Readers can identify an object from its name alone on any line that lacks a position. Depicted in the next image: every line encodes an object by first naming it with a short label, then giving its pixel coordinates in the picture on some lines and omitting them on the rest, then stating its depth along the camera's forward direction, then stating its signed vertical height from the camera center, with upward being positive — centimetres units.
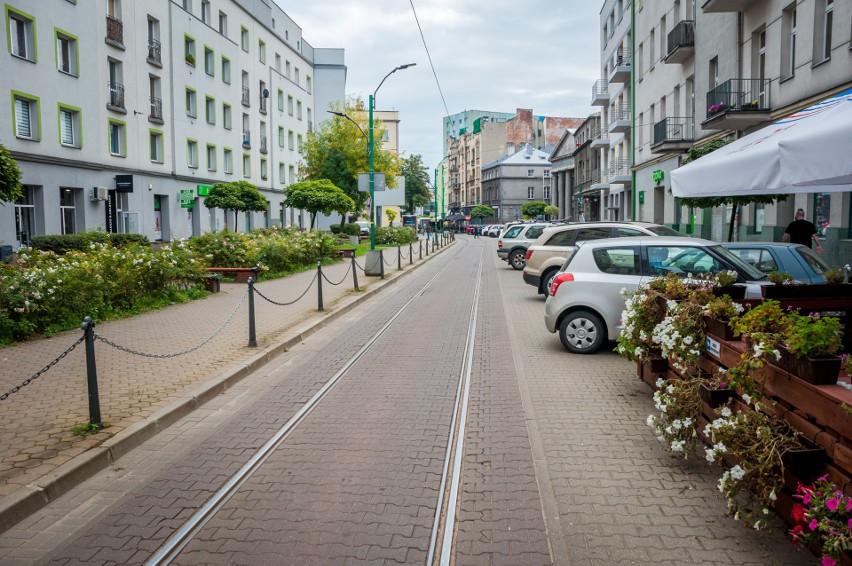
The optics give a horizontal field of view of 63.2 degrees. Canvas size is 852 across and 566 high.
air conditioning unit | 2831 +142
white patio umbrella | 387 +42
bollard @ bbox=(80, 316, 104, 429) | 582 -124
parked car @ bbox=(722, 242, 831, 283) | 1001 -53
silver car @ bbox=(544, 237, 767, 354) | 919 -70
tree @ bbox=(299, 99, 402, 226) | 4791 +502
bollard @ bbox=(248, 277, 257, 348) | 987 -153
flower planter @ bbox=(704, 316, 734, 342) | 489 -76
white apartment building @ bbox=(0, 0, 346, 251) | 2511 +557
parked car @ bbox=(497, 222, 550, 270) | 2705 -70
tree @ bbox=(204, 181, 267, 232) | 3506 +156
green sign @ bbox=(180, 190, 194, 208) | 3300 +142
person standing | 1447 -18
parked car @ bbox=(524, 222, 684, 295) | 1544 -47
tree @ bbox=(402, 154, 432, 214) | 10344 +660
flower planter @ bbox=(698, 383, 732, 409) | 469 -117
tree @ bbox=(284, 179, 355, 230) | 3709 +162
